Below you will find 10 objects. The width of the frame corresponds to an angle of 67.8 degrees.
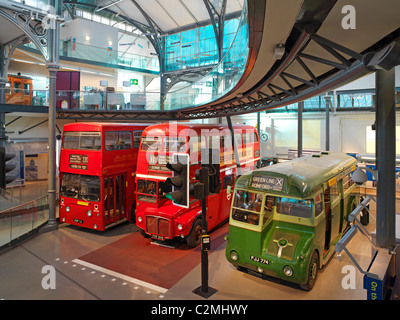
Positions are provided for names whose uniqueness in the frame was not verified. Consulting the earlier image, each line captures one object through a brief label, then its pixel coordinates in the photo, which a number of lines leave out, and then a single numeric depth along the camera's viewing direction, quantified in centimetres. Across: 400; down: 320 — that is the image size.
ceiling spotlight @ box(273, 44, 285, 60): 495
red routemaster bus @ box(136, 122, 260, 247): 945
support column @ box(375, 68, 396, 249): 584
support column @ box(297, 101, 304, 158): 1625
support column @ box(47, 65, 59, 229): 1159
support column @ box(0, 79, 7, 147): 1493
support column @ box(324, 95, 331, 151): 1939
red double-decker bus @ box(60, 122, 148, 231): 1066
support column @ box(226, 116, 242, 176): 1334
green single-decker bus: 673
